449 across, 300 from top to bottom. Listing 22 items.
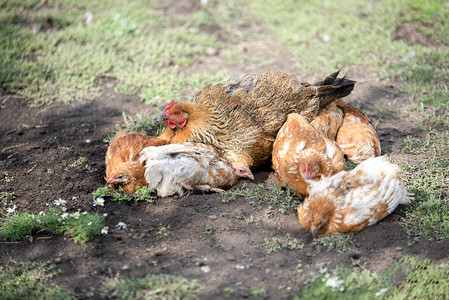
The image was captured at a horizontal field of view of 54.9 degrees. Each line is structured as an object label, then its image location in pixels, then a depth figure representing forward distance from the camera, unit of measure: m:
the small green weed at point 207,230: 3.78
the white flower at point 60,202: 4.08
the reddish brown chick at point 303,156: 4.11
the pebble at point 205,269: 3.34
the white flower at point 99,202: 4.09
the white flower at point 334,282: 3.15
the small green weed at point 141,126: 5.45
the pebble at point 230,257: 3.47
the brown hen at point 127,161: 4.18
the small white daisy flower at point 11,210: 4.05
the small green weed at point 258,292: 3.11
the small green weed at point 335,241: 3.59
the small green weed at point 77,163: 4.72
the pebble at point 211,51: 7.42
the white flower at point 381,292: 3.12
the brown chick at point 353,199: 3.70
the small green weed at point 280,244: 3.59
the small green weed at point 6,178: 4.55
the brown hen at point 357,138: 4.76
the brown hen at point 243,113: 4.62
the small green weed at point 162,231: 3.76
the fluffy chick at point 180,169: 4.18
